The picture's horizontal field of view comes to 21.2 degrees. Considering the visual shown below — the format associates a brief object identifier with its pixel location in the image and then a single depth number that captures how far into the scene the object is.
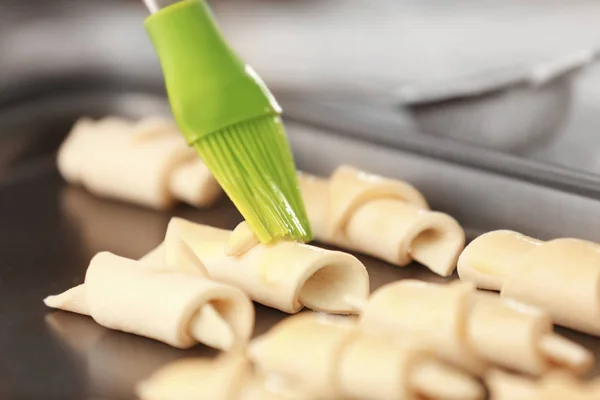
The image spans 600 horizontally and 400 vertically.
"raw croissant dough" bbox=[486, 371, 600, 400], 0.44
